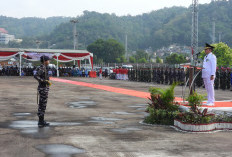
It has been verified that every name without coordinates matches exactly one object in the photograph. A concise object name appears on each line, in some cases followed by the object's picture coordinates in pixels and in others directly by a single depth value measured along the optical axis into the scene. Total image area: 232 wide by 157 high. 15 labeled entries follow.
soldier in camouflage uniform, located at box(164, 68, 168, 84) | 27.84
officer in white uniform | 9.86
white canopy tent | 39.88
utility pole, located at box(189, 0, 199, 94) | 31.73
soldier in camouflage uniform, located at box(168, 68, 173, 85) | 27.06
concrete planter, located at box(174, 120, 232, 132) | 7.24
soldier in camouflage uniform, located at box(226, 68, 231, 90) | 21.92
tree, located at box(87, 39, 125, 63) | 133.25
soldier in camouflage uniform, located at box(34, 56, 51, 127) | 7.80
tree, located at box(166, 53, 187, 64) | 91.06
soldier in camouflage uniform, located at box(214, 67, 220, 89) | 22.40
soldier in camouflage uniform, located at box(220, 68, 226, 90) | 21.92
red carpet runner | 17.31
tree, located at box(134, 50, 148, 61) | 125.75
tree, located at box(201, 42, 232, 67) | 83.75
